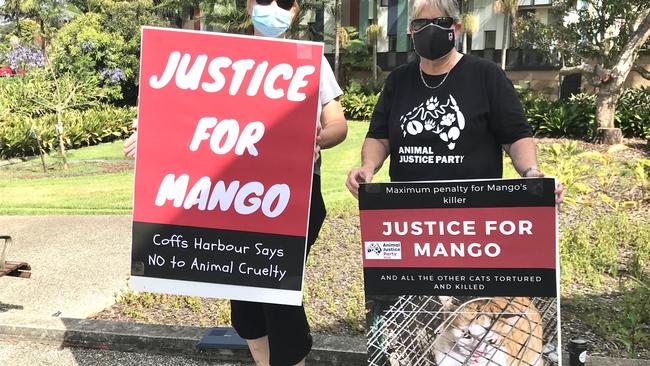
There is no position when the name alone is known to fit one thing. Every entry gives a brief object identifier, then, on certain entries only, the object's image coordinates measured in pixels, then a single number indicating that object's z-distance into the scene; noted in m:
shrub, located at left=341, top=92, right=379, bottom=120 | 23.92
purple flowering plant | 24.33
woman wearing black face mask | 2.24
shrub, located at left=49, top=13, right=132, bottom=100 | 26.33
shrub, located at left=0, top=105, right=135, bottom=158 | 15.97
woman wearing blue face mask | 2.44
